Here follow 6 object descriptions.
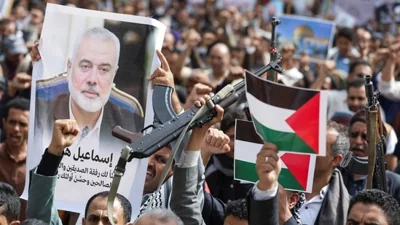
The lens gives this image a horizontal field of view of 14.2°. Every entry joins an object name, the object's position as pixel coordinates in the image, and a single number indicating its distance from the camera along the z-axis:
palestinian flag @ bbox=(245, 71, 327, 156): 6.47
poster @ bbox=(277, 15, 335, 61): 17.96
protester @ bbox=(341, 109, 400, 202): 9.66
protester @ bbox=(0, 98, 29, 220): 10.86
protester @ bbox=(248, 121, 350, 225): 9.01
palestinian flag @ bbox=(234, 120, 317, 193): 6.87
